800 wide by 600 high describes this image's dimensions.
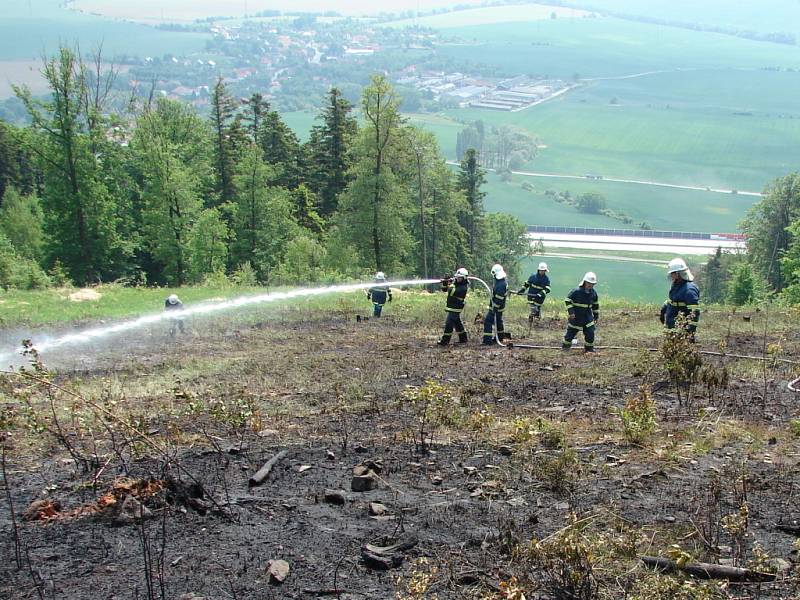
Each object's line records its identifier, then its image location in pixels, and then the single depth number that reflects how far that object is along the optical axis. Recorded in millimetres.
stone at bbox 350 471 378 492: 8250
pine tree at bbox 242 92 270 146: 62875
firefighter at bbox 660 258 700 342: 14008
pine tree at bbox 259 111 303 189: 60188
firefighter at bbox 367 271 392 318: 20938
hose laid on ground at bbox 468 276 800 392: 12370
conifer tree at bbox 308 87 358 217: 56562
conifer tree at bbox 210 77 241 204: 56906
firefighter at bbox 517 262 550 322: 19484
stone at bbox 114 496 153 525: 7316
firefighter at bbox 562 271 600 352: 15188
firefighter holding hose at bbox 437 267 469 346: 16062
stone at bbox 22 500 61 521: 7484
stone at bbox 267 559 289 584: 6352
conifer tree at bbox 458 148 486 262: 61469
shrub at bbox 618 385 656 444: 9602
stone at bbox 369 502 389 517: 7637
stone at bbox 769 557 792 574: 6535
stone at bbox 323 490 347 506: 7863
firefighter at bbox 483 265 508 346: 16031
